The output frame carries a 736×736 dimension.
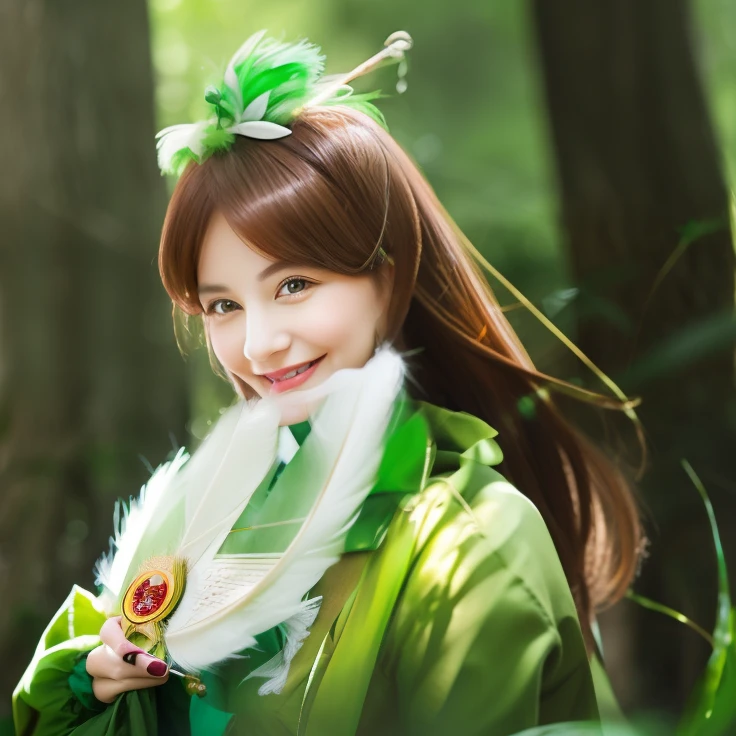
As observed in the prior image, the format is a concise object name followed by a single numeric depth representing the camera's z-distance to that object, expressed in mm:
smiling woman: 1643
